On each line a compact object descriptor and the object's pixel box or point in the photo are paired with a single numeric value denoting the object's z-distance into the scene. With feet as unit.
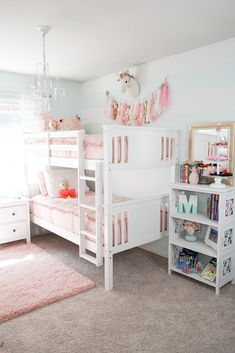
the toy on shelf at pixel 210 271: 9.07
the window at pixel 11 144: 13.46
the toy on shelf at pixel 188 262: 9.82
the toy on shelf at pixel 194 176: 9.78
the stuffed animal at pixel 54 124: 13.61
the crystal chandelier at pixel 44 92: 10.16
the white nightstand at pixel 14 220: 12.55
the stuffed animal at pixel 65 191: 13.35
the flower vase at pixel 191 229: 9.92
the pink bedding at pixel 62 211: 10.11
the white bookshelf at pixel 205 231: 8.77
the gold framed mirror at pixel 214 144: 9.27
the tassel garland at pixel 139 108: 11.41
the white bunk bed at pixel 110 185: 8.70
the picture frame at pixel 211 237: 9.16
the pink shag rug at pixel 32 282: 8.22
